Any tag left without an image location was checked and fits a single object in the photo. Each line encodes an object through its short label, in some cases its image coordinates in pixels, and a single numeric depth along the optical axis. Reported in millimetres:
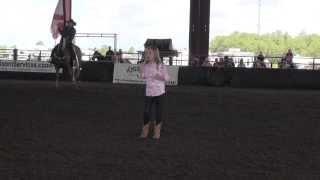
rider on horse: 27328
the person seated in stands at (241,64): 40709
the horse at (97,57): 40866
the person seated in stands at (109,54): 41062
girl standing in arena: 12469
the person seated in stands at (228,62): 37312
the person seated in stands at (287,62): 38656
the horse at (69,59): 28577
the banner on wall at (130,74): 35031
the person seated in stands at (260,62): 39447
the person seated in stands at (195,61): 40212
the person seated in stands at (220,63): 35978
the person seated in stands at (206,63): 38031
